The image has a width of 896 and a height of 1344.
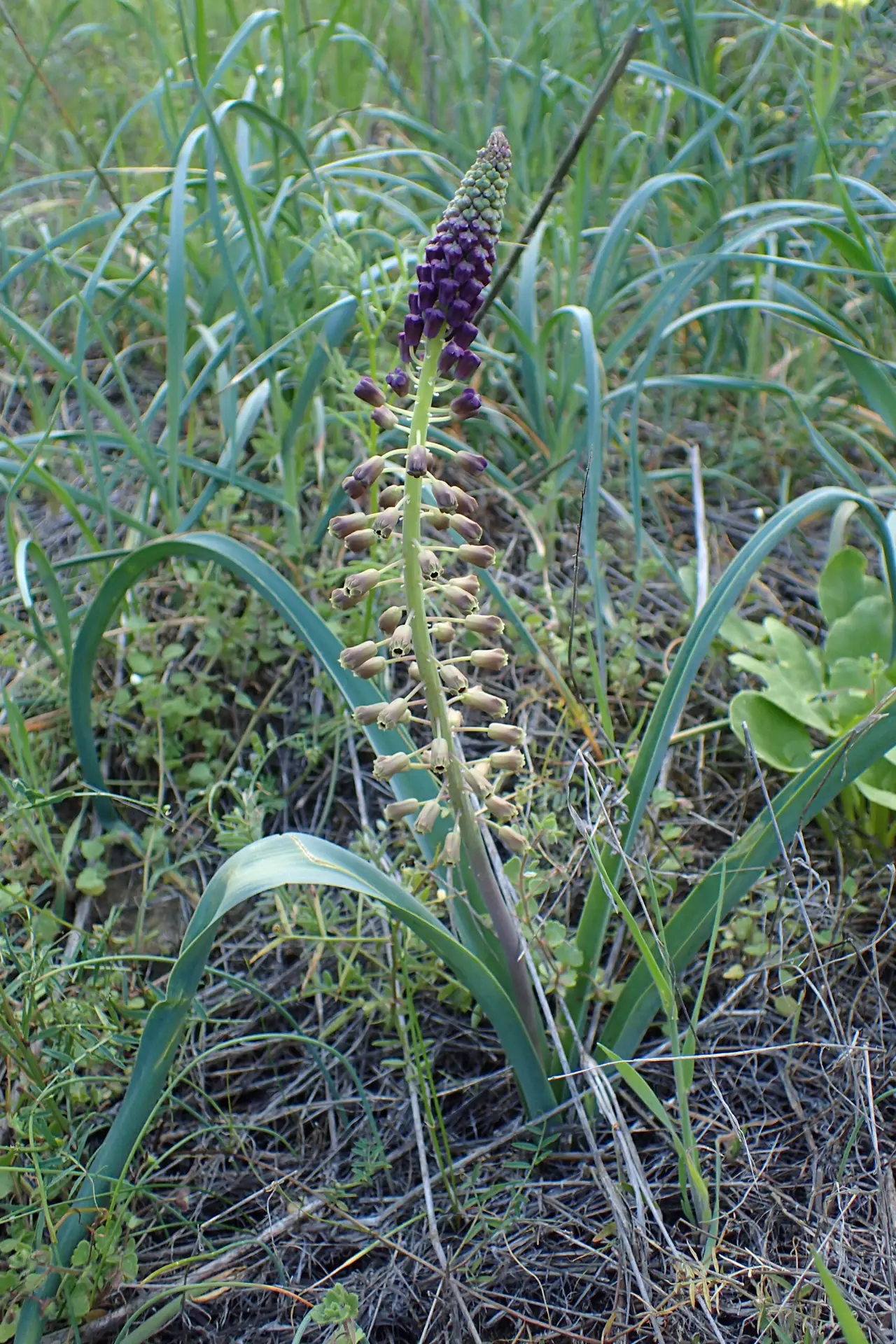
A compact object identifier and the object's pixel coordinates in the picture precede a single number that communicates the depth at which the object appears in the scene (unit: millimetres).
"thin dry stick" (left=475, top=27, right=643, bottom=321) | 678
